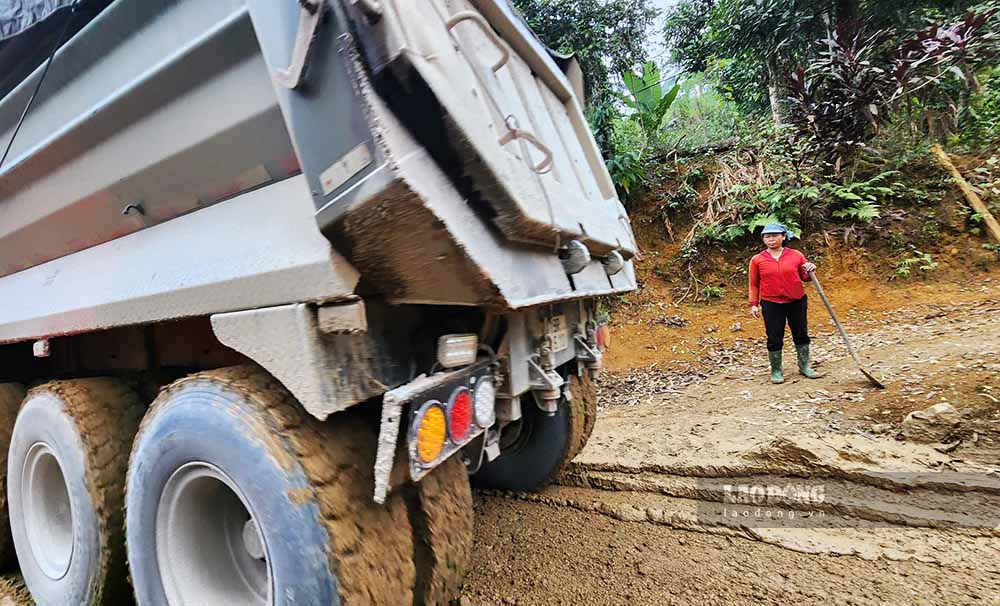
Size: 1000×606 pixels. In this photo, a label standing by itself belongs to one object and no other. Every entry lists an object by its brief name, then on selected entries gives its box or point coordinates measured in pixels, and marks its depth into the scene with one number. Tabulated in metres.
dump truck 1.14
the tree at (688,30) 10.87
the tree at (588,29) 8.71
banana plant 8.73
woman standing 5.02
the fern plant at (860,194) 7.09
